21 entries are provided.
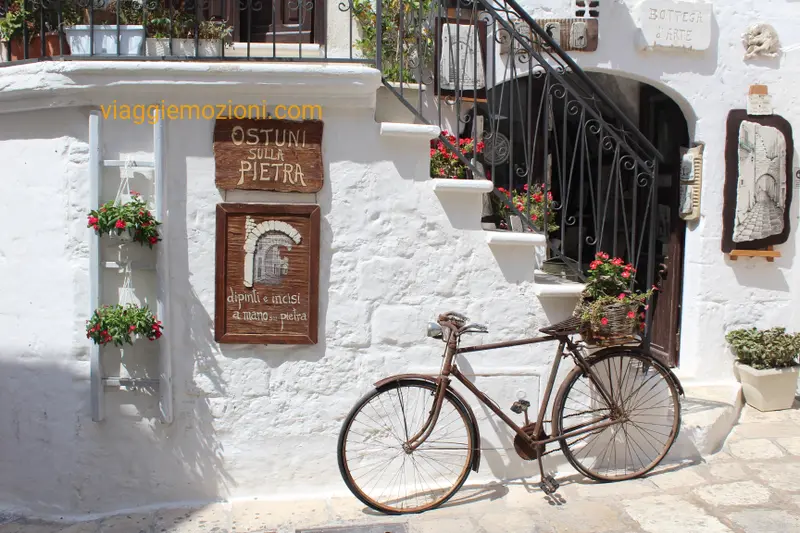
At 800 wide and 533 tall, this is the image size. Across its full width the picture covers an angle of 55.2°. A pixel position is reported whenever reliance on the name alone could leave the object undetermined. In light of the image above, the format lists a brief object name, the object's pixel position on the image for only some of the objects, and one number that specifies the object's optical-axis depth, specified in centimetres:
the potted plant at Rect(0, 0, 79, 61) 470
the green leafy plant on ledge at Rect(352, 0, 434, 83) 548
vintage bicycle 423
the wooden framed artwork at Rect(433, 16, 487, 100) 529
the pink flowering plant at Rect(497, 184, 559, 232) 499
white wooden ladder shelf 423
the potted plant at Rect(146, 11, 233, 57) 523
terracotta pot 493
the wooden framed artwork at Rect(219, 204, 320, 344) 437
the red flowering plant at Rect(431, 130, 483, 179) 470
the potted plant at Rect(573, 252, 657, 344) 429
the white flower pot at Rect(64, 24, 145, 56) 466
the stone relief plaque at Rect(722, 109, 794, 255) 591
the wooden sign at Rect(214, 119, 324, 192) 434
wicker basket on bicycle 428
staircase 451
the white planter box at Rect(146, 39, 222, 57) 537
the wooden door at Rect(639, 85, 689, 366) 641
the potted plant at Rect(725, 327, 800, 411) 571
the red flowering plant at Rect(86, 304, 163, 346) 416
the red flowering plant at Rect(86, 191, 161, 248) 408
